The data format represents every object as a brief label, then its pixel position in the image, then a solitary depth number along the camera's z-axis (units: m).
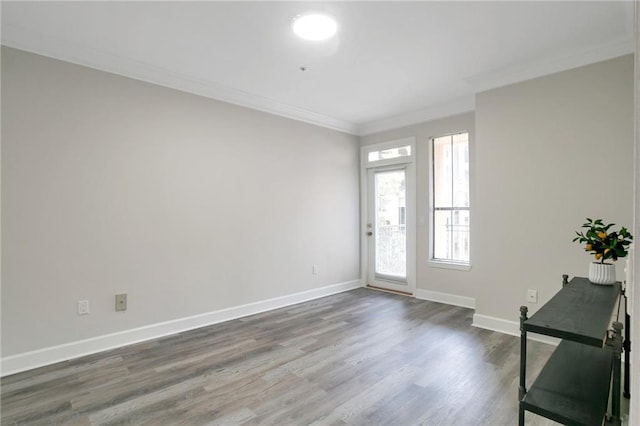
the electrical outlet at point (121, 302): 3.12
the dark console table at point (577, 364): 1.44
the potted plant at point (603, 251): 2.22
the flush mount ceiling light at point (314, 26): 2.47
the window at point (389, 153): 5.01
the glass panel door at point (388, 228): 5.13
